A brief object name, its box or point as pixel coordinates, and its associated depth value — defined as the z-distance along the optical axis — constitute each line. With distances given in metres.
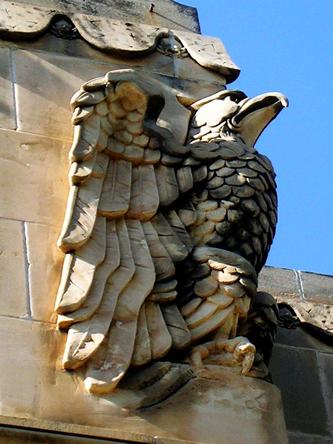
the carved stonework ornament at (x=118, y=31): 17.31
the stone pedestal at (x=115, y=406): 13.82
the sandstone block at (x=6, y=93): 16.07
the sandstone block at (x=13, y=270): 14.58
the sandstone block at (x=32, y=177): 15.36
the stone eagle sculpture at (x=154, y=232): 14.55
